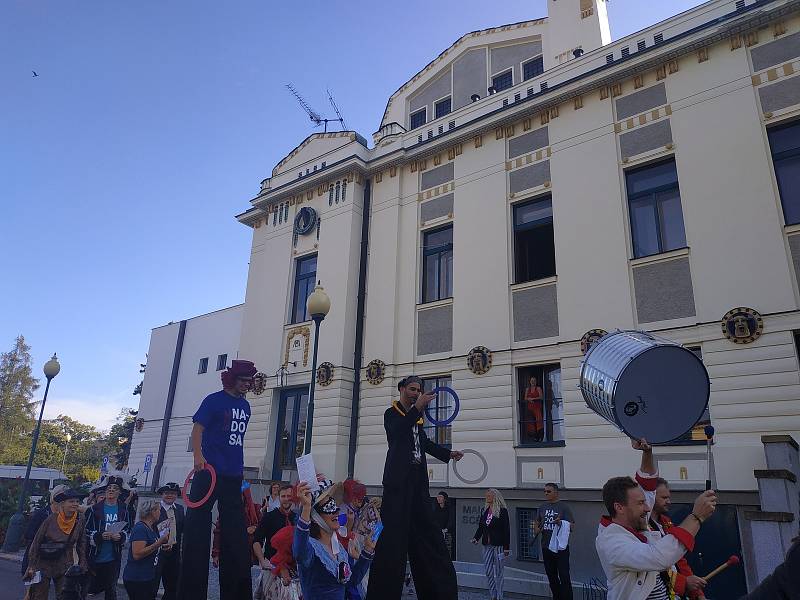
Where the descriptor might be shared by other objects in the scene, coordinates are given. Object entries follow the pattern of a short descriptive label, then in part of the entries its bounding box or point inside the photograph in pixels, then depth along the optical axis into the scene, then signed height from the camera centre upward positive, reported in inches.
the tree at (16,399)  2265.0 +269.5
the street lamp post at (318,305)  469.4 +135.8
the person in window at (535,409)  557.1 +71.1
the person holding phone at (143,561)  267.9 -40.3
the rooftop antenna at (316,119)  1031.0 +622.7
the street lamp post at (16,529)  685.9 -70.4
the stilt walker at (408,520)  204.7 -14.1
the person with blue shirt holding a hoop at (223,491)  225.6 -6.7
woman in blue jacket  186.7 -23.4
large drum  200.4 +33.4
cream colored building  466.0 +233.8
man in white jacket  139.5 -13.8
